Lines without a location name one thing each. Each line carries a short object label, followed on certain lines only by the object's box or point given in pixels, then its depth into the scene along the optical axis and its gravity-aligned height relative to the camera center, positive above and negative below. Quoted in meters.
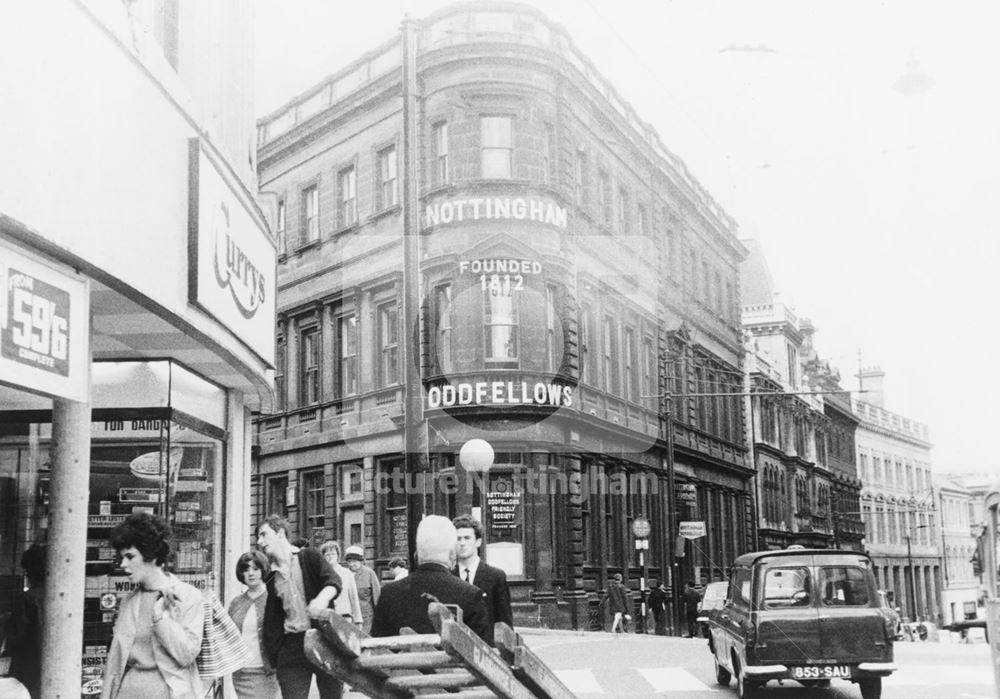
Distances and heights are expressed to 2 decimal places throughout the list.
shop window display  9.78 +0.48
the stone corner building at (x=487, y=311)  31.28 +6.08
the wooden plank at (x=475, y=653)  4.61 -0.39
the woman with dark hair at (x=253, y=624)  8.90 -0.51
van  13.98 -0.91
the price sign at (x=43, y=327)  6.72 +1.25
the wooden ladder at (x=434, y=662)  4.75 -0.44
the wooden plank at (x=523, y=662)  5.35 -0.48
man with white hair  6.51 -0.23
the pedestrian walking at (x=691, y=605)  35.12 -1.74
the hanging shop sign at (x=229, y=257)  9.90 +2.56
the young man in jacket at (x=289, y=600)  8.84 -0.34
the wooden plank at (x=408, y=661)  5.00 -0.44
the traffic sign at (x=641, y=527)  33.62 +0.38
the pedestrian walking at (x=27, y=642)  8.05 -0.53
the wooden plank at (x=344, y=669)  4.91 -0.47
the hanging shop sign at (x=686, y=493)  42.09 +1.55
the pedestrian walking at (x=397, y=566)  16.66 -0.25
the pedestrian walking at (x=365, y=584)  14.57 -0.41
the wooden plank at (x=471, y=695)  5.30 -0.61
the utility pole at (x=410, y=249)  17.00 +3.88
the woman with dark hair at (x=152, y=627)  6.18 -0.35
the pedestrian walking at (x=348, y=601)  11.35 -0.46
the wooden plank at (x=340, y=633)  4.87 -0.32
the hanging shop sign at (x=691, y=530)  34.56 +0.29
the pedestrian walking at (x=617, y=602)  30.36 -1.38
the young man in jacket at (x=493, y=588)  7.79 -0.25
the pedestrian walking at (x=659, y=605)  35.50 -1.73
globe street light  18.42 +1.27
